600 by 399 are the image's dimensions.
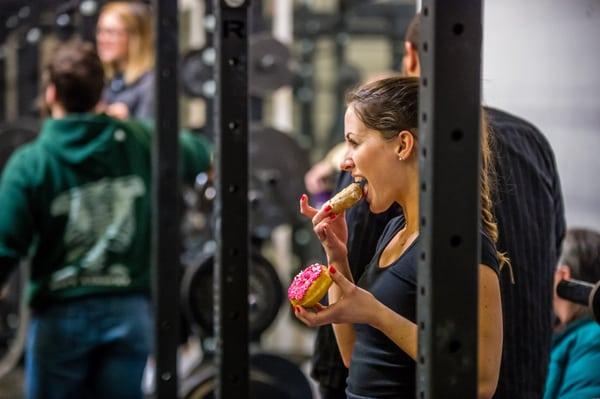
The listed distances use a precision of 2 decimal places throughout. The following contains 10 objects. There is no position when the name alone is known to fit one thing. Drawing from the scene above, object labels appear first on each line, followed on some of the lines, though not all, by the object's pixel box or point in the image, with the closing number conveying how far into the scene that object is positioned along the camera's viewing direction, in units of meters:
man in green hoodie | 5.54
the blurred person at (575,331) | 2.98
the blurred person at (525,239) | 2.69
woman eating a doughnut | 2.49
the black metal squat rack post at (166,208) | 4.71
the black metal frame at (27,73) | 9.02
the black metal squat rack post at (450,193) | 2.21
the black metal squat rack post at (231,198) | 3.47
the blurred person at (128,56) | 7.10
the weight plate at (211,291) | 5.24
